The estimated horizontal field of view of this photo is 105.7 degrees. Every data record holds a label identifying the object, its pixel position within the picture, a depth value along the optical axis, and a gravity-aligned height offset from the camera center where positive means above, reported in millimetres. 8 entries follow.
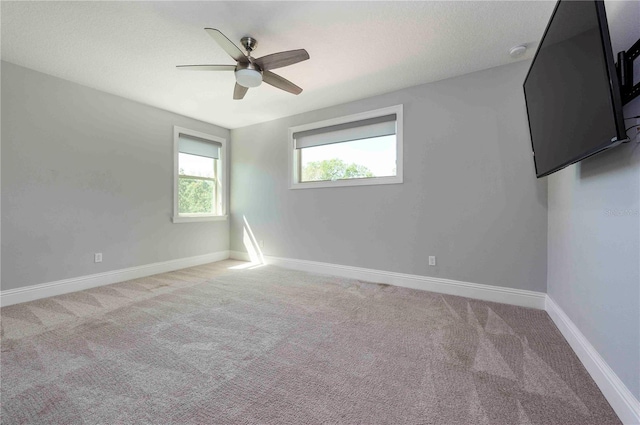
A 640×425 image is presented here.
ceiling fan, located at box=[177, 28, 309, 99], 2012 +1321
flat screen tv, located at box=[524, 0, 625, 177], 1095 +703
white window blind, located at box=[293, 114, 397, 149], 3354 +1218
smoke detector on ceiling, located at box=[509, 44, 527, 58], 2305 +1567
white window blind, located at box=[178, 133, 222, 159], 4227 +1206
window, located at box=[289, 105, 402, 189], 3326 +946
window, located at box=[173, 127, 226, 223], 4164 +661
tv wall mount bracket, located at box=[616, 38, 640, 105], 1218 +749
